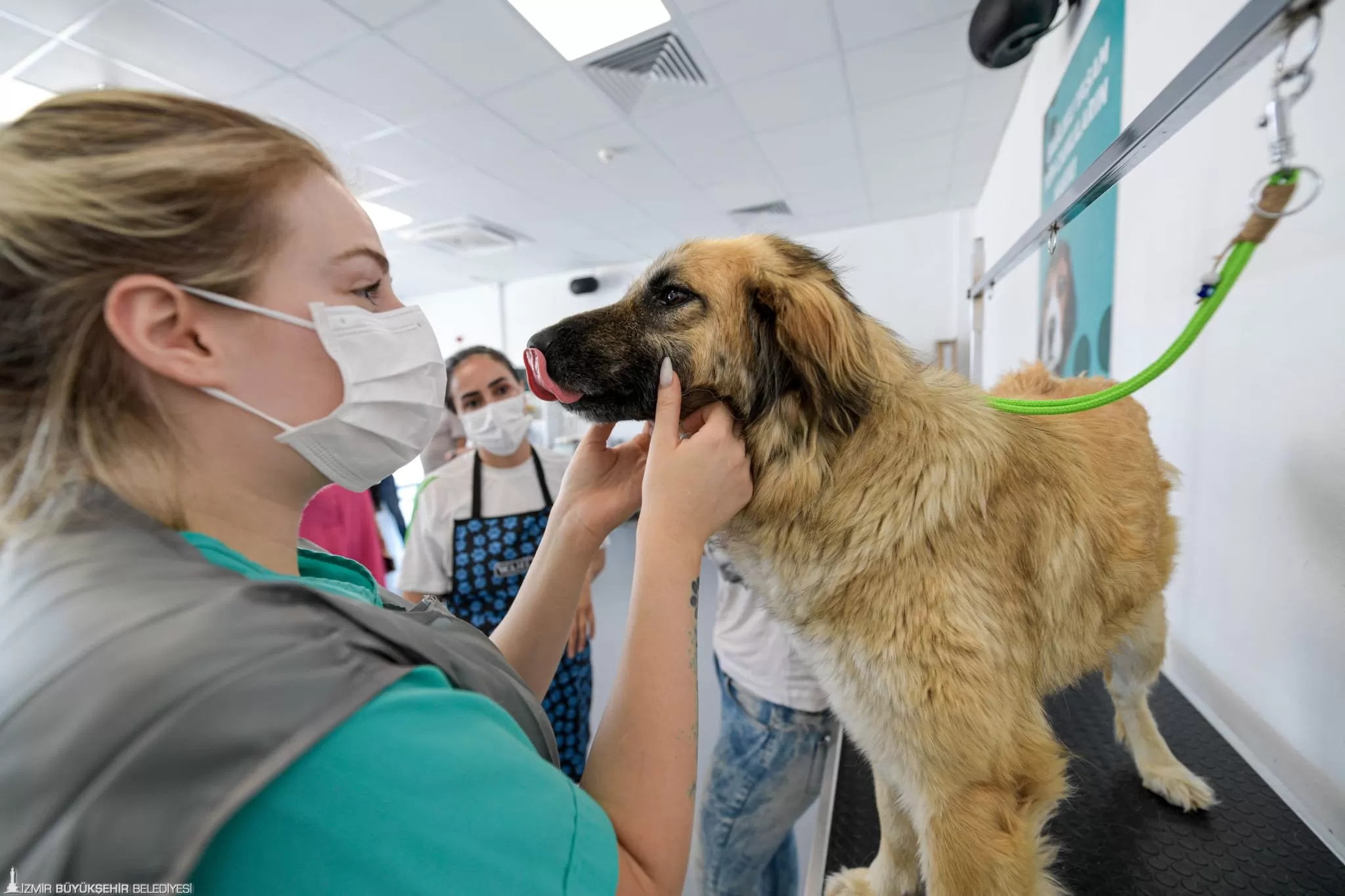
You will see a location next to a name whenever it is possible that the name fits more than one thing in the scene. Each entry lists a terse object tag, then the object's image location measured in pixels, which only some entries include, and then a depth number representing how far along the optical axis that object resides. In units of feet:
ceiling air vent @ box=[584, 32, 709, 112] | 10.64
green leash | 1.93
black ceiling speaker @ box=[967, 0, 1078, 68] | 7.30
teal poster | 6.18
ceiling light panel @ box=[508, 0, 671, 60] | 9.39
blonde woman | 1.22
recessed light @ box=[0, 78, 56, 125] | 10.47
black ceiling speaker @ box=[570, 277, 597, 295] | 29.25
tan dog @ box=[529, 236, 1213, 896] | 2.80
